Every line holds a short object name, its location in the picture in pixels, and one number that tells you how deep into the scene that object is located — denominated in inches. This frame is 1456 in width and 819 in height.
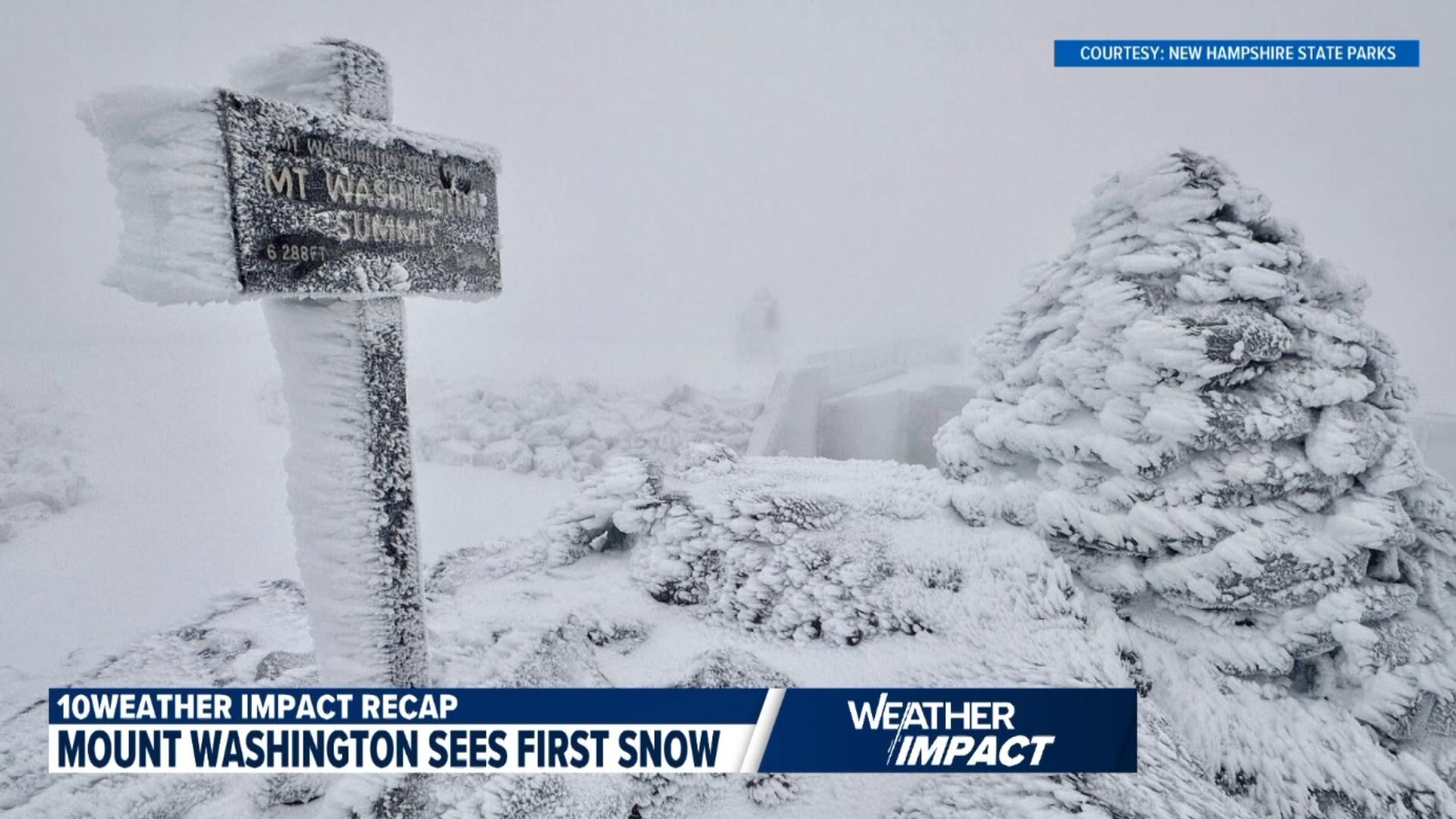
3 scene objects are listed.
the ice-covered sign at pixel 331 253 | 84.7
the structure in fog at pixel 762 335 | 802.8
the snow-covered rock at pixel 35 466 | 308.5
